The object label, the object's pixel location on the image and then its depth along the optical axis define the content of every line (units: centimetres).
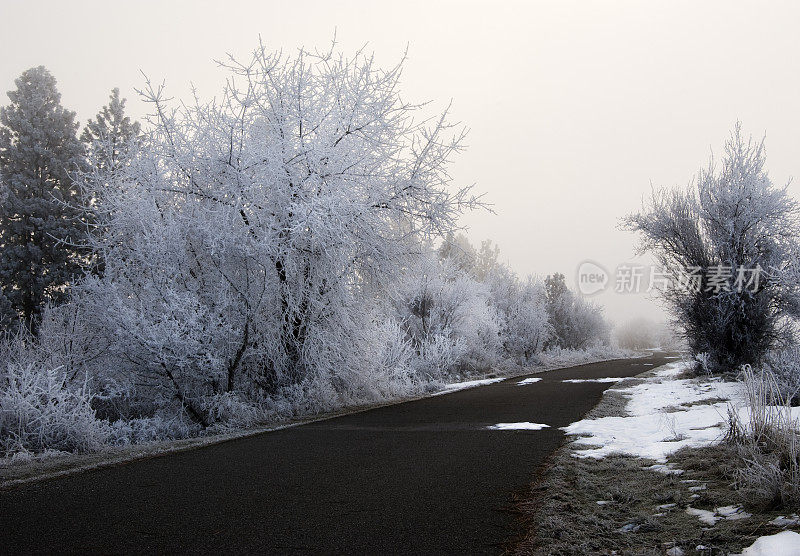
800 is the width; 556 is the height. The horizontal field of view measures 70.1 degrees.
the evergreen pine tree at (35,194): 2447
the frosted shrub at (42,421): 859
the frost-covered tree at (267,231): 1142
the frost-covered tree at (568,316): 4869
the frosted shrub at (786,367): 1130
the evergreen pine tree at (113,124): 2802
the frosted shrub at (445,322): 2366
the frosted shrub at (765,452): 434
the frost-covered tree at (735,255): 1697
